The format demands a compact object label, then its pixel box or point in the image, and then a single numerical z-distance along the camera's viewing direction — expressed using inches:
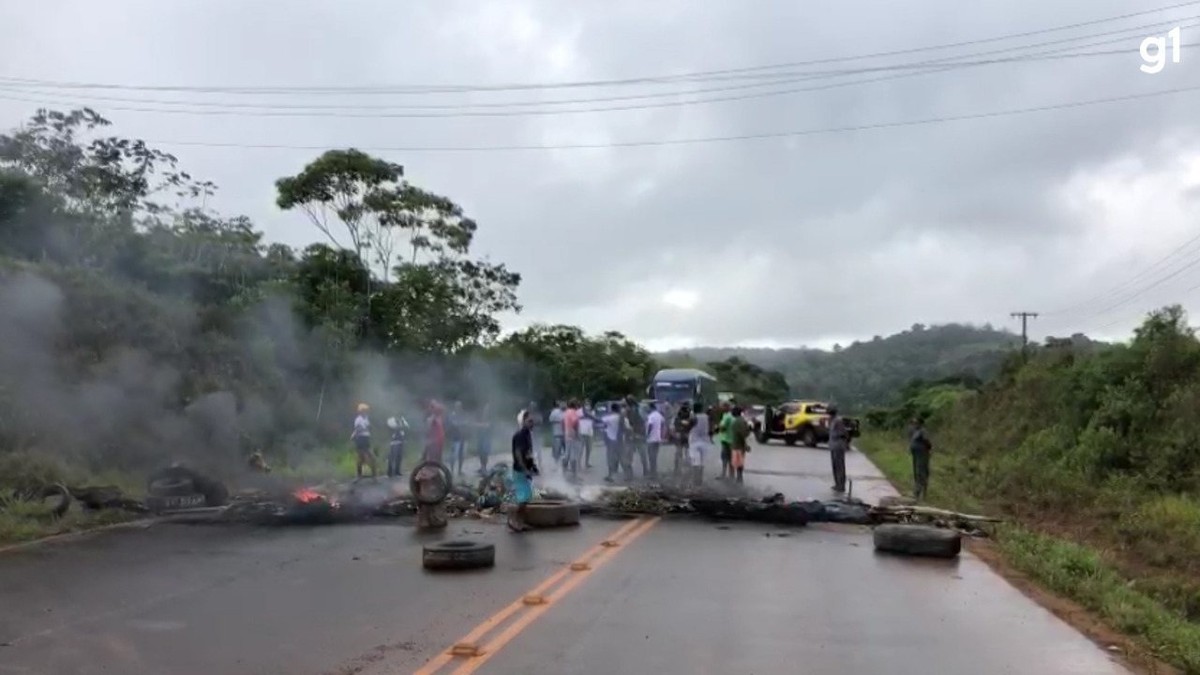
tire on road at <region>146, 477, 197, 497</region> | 703.1
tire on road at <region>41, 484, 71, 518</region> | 641.6
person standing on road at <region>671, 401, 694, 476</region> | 1037.8
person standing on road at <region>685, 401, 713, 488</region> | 954.1
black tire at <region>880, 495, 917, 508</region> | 788.0
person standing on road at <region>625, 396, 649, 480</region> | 1070.9
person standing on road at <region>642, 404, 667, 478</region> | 1031.6
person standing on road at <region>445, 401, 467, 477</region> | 1060.5
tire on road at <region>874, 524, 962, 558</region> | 568.4
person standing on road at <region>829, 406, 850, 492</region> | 930.7
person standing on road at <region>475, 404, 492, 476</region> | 1056.8
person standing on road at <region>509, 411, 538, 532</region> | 648.4
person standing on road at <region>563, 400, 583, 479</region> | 1066.1
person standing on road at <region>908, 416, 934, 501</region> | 879.1
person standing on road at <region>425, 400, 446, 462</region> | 912.4
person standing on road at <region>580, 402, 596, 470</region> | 1093.8
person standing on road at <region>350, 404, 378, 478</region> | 959.6
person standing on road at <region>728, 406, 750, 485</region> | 976.9
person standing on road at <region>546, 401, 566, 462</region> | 1090.1
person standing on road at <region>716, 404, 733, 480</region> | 984.3
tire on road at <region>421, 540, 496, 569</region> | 488.4
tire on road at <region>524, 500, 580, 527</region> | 656.4
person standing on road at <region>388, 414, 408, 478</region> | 981.2
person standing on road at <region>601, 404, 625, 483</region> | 1039.6
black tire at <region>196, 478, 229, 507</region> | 730.2
